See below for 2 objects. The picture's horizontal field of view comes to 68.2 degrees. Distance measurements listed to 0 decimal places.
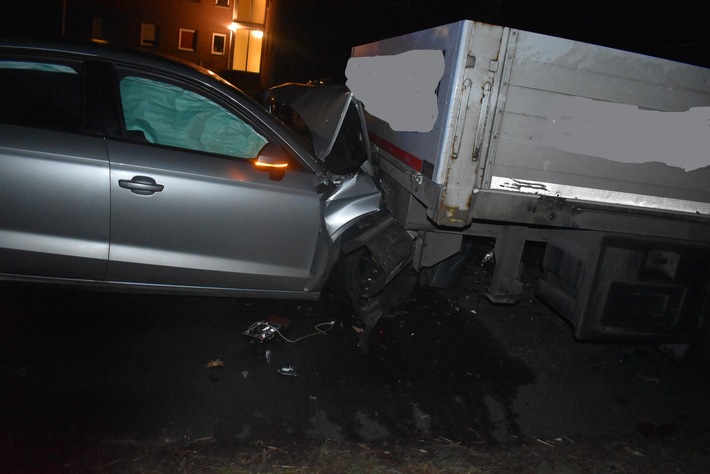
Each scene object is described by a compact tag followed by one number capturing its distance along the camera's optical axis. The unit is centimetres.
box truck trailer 330
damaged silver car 335
